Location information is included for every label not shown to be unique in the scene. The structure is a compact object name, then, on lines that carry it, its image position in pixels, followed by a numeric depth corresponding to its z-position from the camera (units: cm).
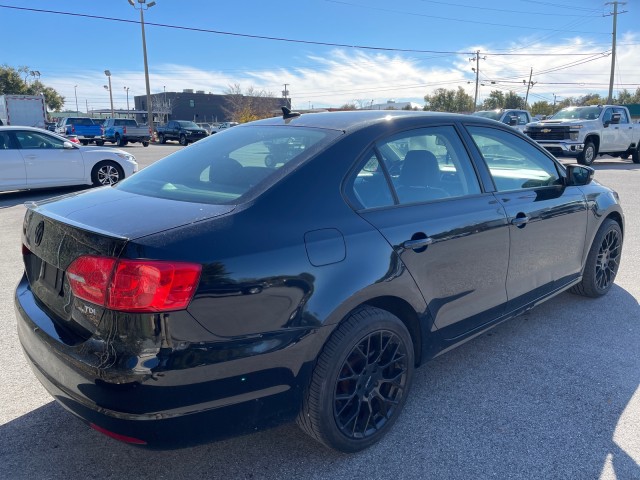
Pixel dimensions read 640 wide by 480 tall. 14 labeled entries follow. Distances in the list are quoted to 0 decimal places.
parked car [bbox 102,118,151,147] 3372
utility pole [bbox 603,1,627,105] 4134
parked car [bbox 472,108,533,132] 2036
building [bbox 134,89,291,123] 8231
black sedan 199
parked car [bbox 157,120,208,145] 3672
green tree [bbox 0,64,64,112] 5859
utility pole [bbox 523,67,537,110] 8044
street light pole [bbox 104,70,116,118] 6969
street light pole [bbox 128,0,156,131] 3605
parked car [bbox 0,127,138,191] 1045
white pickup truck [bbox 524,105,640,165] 1722
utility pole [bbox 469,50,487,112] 6415
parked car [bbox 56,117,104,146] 3647
